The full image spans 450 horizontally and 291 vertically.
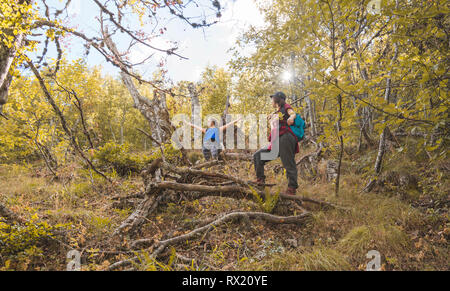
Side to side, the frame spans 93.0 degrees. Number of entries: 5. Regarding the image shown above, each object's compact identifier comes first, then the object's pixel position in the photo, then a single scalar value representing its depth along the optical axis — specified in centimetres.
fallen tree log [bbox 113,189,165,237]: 309
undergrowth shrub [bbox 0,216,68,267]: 237
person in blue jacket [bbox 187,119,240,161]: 848
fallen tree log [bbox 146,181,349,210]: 375
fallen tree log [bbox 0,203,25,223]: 271
